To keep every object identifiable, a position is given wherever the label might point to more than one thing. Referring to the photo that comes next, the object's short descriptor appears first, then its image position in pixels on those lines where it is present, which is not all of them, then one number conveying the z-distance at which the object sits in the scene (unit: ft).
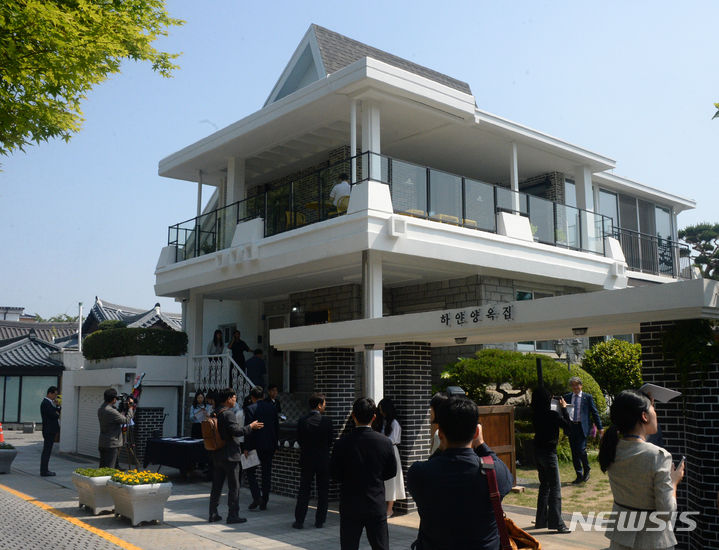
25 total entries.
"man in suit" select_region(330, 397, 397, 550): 19.16
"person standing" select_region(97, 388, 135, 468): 39.01
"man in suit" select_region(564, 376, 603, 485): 38.81
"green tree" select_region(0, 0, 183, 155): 29.71
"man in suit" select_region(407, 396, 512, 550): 11.70
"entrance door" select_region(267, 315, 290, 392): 69.72
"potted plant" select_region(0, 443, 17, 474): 50.75
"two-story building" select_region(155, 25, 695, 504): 46.09
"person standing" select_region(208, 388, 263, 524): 31.53
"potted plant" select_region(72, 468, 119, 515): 33.81
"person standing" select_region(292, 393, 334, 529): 29.99
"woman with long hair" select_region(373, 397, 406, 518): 29.22
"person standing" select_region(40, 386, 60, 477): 49.53
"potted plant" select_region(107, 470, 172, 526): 31.04
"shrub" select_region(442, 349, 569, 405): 45.27
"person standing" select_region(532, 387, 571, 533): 27.78
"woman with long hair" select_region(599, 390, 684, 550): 12.94
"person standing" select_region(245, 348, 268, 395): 56.95
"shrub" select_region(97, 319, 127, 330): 71.97
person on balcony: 47.55
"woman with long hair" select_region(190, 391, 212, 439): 48.36
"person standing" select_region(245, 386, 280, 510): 34.68
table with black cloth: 43.14
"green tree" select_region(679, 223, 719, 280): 102.68
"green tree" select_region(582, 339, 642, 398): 57.36
